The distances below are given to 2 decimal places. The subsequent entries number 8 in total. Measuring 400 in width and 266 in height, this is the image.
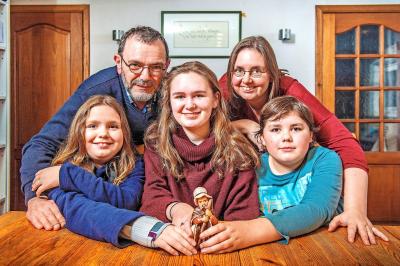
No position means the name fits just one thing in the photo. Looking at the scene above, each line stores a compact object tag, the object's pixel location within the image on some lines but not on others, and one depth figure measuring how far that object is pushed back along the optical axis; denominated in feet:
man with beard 5.33
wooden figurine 3.33
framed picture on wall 13.75
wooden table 3.10
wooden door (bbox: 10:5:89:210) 14.05
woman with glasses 4.73
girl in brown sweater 4.39
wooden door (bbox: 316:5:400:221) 13.73
